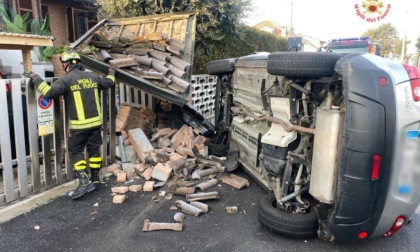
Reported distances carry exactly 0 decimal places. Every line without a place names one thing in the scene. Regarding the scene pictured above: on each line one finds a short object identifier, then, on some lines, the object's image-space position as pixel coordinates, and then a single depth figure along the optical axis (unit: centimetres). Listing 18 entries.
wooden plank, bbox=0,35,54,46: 445
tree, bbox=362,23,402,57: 4669
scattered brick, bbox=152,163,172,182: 435
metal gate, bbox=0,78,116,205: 347
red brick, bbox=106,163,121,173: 469
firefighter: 386
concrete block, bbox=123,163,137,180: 454
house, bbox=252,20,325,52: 4234
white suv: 226
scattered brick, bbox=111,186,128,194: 404
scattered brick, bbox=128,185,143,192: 409
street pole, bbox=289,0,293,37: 3031
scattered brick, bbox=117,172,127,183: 441
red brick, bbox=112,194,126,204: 377
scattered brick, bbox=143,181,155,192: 409
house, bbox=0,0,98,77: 1231
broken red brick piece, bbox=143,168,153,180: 443
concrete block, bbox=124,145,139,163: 499
